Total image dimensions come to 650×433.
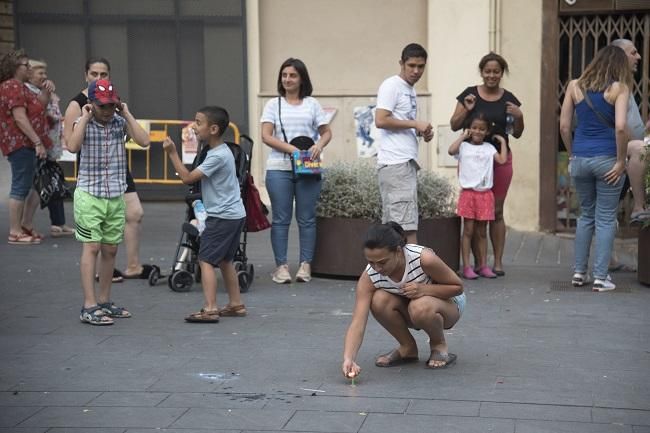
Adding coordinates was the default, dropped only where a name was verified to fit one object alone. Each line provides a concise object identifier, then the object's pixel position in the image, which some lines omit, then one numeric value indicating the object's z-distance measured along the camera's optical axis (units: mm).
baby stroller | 11689
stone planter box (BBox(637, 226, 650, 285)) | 12026
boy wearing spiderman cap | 10206
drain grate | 11952
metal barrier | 18349
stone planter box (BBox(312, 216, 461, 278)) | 12394
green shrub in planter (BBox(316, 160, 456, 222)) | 12404
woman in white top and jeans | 12331
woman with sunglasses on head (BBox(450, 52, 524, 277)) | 12689
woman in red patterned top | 14540
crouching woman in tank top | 8017
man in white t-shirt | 11742
